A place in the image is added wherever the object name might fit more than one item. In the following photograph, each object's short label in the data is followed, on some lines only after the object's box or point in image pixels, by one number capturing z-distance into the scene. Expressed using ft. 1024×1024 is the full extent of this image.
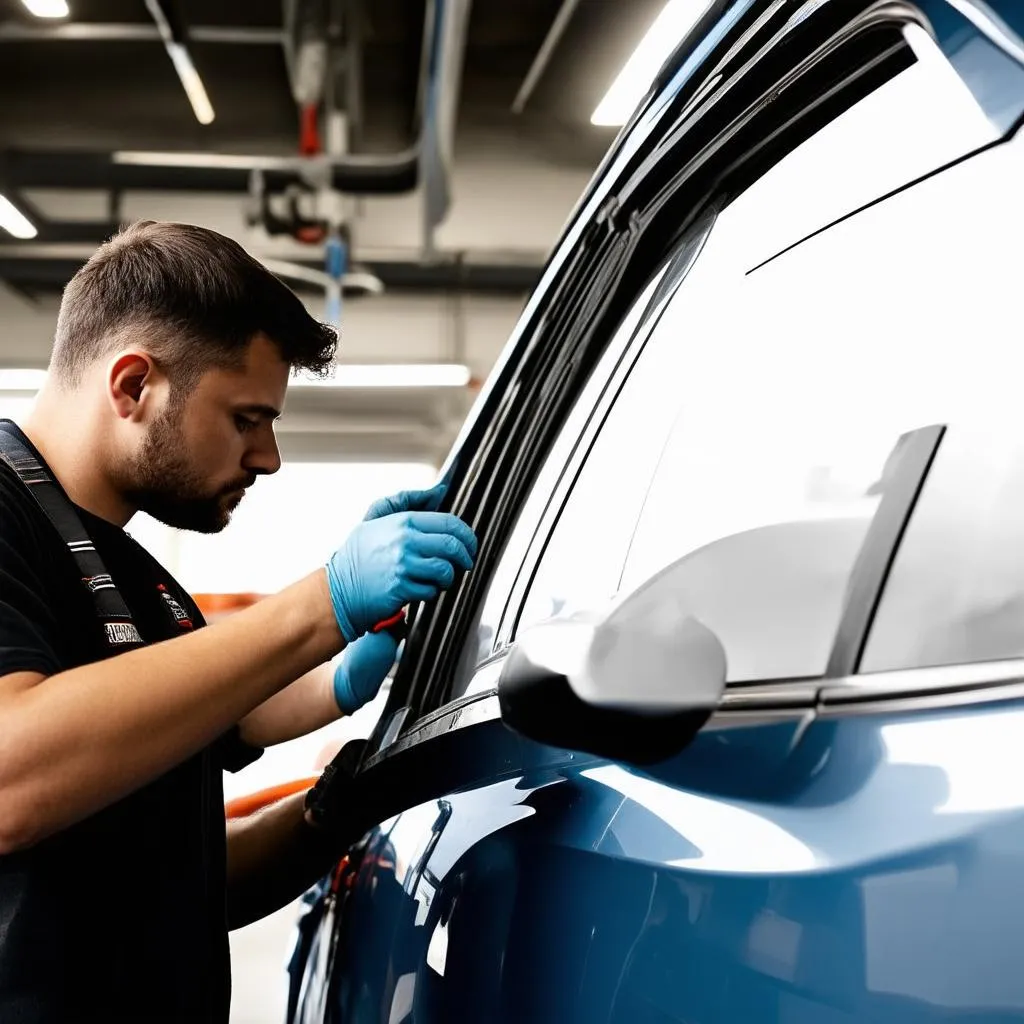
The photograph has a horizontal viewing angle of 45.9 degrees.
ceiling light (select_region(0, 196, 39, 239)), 30.66
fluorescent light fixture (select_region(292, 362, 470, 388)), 33.83
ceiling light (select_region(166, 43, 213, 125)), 26.65
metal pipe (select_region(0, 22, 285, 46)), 27.40
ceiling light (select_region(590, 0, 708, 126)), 18.58
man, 3.94
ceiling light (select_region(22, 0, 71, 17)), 23.24
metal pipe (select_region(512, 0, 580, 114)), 27.44
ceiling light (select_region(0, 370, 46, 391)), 36.99
